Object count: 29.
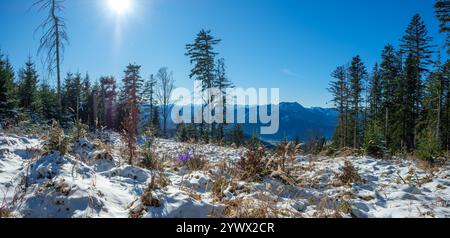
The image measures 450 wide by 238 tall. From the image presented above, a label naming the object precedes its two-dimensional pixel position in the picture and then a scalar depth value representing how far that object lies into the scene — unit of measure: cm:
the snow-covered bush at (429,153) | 941
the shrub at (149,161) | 612
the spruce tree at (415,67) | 2945
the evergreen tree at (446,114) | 2997
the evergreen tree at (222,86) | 3295
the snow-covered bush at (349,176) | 614
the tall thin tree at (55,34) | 1514
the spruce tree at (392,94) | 3322
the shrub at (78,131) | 639
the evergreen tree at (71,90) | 3541
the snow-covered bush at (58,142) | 499
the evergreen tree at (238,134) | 2653
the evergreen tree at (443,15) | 1825
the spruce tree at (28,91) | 2458
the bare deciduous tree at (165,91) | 4394
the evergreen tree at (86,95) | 3678
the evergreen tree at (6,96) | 1832
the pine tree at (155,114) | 4963
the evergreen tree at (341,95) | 3978
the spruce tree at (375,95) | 3873
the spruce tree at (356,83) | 3916
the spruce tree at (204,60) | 3048
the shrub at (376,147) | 1238
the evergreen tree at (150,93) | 4651
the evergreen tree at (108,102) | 3944
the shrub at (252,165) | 617
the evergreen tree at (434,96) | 2809
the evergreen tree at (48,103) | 2820
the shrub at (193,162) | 693
